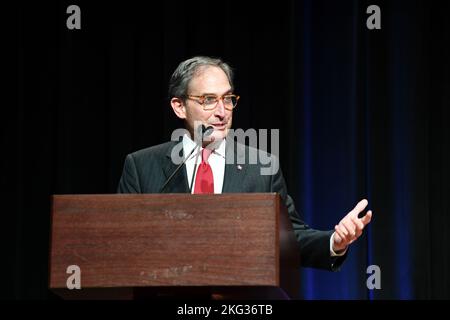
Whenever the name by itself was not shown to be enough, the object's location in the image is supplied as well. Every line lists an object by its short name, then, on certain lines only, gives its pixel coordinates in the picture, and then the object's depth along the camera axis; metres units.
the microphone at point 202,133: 4.75
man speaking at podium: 4.98
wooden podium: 3.86
